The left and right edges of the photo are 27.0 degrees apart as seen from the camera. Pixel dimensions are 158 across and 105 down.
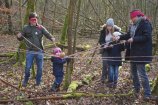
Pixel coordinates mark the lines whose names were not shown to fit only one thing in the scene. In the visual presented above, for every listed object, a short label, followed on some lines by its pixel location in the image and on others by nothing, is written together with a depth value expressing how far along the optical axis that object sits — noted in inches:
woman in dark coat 351.8
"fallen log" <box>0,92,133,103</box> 293.5
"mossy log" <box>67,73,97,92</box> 344.4
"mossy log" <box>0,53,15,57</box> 589.1
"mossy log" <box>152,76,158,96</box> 312.7
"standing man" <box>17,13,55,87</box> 359.6
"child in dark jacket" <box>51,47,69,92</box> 342.3
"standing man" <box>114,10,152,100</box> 293.7
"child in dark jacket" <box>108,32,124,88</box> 349.7
